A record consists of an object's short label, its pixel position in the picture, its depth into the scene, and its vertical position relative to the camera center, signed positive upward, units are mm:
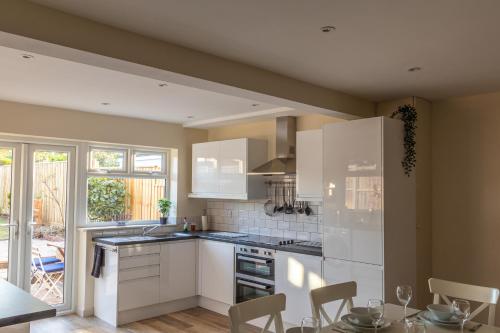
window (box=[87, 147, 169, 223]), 5566 +92
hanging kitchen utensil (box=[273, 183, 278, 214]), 5402 -73
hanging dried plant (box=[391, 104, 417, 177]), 4020 +541
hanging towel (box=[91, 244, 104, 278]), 4980 -845
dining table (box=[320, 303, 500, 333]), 2258 -733
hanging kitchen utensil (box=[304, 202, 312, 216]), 5043 -225
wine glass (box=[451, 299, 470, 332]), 2268 -633
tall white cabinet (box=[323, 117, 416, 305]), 3736 -152
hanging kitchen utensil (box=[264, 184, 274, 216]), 5461 -214
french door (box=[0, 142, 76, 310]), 4941 -363
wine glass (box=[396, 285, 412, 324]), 2410 -576
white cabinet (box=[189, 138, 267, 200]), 5457 +303
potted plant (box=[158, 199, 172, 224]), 5996 -245
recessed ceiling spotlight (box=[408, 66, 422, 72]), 3281 +954
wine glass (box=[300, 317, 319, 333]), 1945 -616
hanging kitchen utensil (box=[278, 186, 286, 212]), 5312 -207
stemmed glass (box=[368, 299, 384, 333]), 2238 -655
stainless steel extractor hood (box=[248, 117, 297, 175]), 5129 +540
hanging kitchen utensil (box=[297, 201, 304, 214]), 5125 -199
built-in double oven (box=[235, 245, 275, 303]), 4730 -934
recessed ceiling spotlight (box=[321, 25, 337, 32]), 2448 +948
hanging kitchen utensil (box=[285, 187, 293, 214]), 5215 -179
